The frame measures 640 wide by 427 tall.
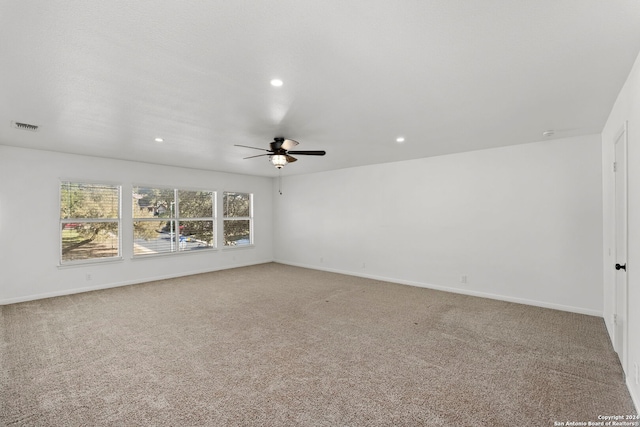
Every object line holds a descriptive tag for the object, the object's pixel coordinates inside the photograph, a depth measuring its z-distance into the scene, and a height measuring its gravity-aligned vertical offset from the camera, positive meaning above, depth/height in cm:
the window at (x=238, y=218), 769 -6
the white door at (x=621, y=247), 251 -31
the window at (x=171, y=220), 619 -8
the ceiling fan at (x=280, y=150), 398 +92
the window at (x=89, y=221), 528 -7
